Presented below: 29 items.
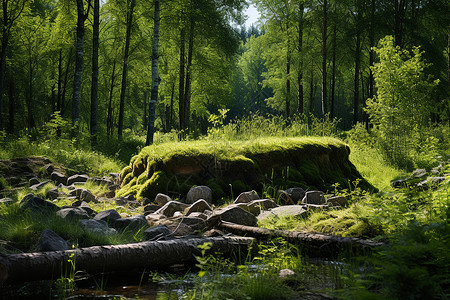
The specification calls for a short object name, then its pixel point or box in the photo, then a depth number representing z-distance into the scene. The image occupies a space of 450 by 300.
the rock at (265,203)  6.55
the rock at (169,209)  6.32
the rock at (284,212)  5.69
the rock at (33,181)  8.20
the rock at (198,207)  6.23
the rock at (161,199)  7.11
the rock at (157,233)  4.68
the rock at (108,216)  5.09
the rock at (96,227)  4.51
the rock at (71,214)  4.76
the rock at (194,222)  5.37
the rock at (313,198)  6.87
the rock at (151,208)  6.70
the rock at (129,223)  4.99
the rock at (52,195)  6.58
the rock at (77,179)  9.03
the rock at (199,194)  7.18
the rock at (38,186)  7.18
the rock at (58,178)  9.14
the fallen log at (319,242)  4.00
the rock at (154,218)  5.82
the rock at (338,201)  6.49
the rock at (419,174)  7.98
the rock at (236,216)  5.55
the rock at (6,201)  5.65
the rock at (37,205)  4.99
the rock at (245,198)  6.88
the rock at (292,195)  7.23
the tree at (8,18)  15.74
